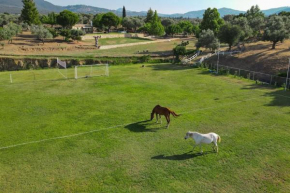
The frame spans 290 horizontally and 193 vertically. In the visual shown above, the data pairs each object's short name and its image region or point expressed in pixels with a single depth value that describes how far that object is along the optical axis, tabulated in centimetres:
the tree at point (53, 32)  7944
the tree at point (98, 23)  11265
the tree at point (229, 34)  4962
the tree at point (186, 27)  11525
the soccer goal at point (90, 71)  3756
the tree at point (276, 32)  4570
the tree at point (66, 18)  9423
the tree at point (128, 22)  12236
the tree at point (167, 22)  14650
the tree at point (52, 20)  10517
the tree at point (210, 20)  7225
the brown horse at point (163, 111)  1756
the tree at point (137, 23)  12436
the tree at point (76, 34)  8156
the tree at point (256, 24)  7100
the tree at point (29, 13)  8778
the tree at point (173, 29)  11131
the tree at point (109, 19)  11125
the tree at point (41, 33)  7169
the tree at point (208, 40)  5242
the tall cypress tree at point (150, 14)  12938
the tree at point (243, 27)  5569
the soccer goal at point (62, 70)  3866
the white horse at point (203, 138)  1387
